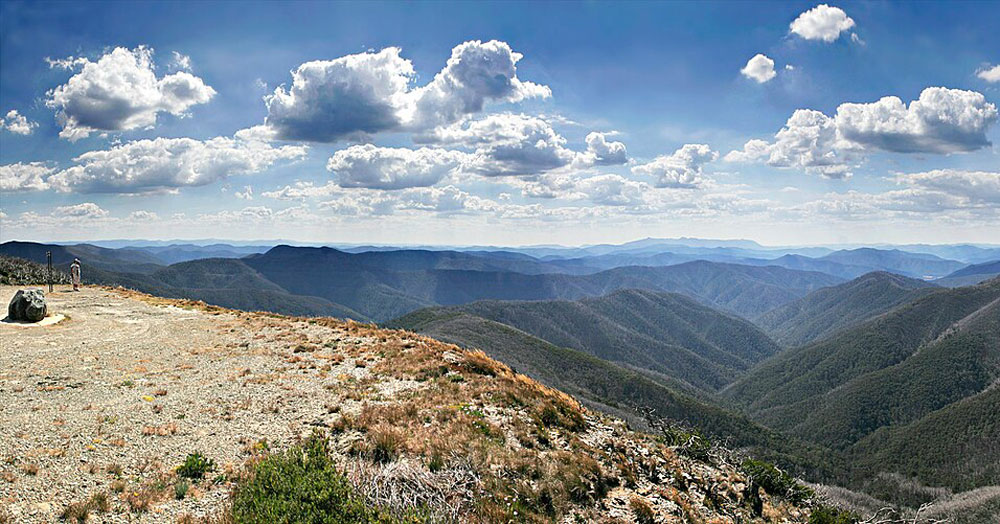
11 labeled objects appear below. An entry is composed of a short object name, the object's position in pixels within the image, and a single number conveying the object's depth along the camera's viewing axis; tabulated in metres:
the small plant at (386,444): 12.84
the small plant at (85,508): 9.55
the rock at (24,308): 26.92
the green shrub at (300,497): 9.49
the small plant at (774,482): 18.59
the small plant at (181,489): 10.69
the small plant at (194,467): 11.60
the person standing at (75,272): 40.20
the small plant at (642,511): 12.81
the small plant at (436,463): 12.33
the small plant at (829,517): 16.70
